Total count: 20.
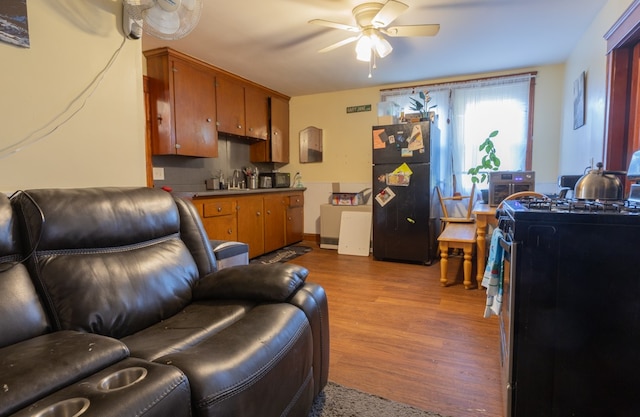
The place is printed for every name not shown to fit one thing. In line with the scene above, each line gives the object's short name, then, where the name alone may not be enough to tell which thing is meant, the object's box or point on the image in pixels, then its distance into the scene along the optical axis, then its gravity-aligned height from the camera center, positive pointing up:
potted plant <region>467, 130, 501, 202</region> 3.86 +0.23
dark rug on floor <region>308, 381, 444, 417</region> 1.41 -0.97
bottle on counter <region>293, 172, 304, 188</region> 5.18 +0.04
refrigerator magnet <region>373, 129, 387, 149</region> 3.90 +0.52
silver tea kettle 1.50 -0.02
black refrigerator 3.73 -0.12
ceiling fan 2.32 +1.17
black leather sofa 0.78 -0.45
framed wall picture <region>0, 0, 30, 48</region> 1.39 +0.69
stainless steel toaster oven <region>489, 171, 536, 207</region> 3.09 +0.00
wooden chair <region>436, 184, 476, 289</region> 2.97 -0.53
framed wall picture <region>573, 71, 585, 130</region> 2.90 +0.73
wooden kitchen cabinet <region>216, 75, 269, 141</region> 3.91 +0.95
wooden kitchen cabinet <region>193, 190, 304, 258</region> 3.47 -0.41
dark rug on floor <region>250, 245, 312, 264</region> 4.08 -0.92
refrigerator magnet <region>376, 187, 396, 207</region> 3.91 -0.15
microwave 4.86 +0.07
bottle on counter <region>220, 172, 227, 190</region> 4.23 +0.02
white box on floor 4.60 -0.54
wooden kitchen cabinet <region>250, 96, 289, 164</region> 4.81 +0.67
